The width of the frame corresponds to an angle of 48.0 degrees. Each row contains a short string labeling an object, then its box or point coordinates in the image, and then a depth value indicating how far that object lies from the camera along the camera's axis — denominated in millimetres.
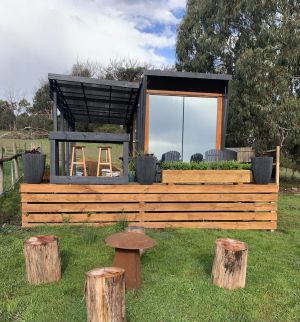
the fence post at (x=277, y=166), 6327
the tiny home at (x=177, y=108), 8734
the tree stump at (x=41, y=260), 3479
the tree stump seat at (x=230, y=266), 3492
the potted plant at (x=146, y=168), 5848
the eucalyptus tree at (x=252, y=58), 13641
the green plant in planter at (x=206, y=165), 6211
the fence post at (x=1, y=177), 7477
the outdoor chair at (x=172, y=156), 7523
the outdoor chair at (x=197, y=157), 8340
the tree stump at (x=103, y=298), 2678
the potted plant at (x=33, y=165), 5496
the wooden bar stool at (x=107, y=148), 7493
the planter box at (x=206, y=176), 6031
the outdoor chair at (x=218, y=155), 8195
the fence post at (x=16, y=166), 10163
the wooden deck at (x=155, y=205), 5668
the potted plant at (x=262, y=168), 6152
